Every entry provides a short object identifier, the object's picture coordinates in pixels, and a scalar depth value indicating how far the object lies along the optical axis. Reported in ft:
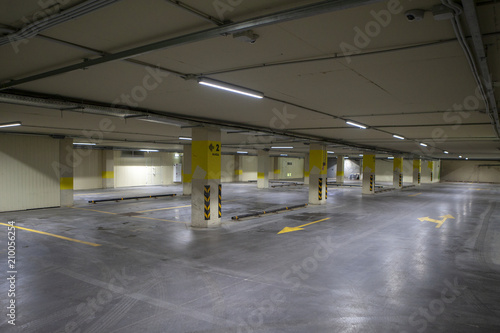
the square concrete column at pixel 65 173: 53.42
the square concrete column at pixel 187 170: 71.87
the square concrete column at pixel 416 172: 123.70
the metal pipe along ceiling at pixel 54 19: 9.59
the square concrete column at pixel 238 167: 127.85
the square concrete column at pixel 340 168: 127.54
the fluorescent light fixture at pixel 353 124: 35.73
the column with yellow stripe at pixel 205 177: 37.22
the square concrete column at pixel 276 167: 141.49
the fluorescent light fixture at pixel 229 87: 18.95
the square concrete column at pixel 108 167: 85.05
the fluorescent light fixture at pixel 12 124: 36.60
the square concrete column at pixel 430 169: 147.13
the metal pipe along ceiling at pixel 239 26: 9.32
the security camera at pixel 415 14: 10.13
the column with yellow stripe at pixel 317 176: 60.64
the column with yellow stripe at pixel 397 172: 103.96
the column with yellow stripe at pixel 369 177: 84.38
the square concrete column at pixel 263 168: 96.44
